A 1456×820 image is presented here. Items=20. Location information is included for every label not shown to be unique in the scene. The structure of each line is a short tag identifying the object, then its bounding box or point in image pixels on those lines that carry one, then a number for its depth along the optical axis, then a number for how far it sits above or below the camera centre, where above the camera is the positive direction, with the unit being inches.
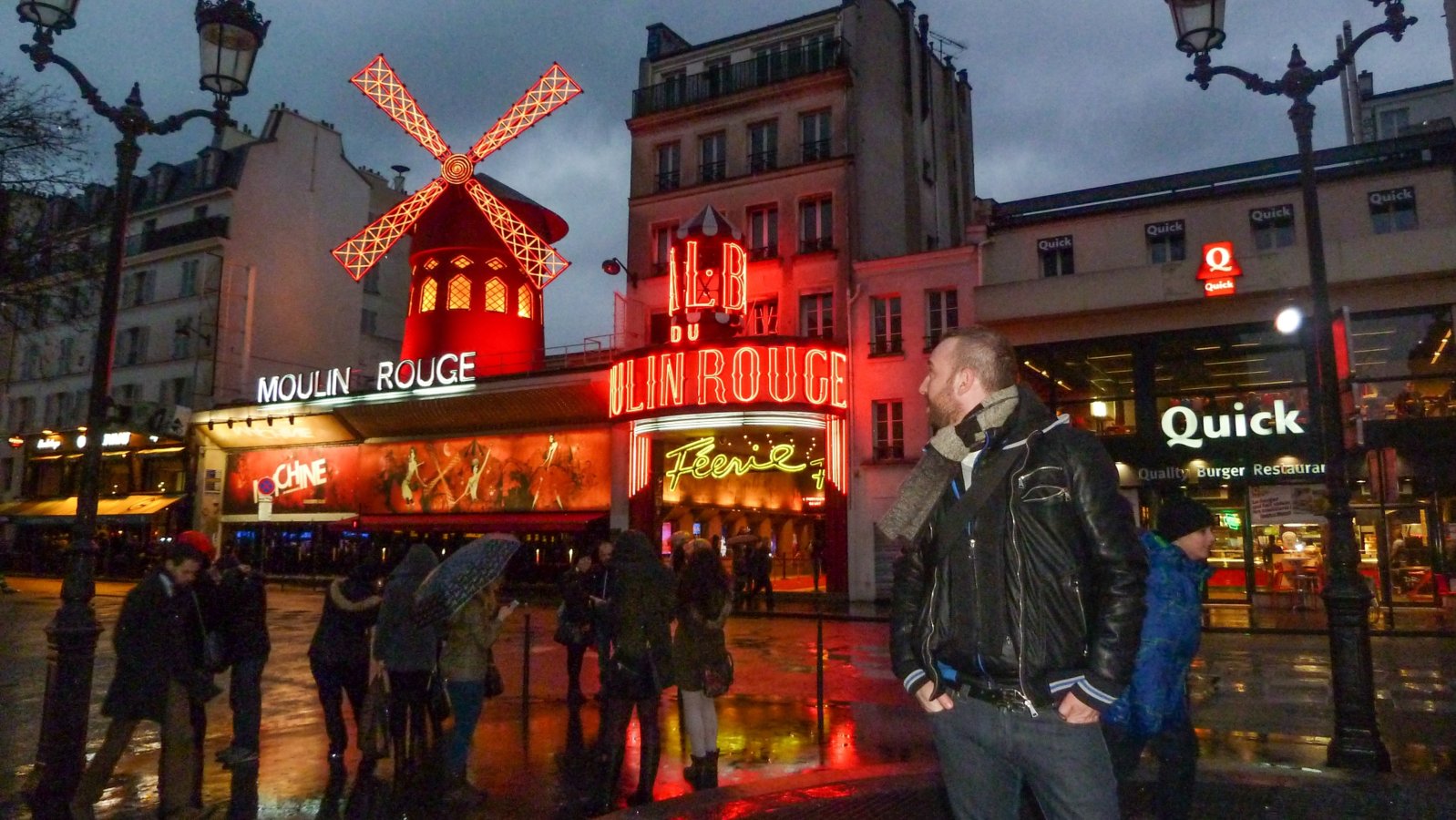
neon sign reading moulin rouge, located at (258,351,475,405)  1059.9 +188.6
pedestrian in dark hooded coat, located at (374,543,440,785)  235.1 -21.2
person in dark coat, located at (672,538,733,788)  238.5 -23.9
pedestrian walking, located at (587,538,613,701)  289.6 -14.2
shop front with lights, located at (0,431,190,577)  1317.7 +69.2
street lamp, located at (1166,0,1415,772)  236.1 +24.7
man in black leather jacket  93.0 -5.1
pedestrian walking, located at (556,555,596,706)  324.2 -22.6
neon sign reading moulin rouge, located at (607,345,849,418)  849.5 +143.7
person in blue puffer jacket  149.9 -19.1
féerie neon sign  938.1 +80.4
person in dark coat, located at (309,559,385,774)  255.4 -23.0
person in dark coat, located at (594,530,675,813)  227.5 -25.0
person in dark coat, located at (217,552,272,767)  244.8 -22.0
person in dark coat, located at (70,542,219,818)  201.6 -25.8
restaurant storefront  726.5 +82.7
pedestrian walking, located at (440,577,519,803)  229.1 -27.1
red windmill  1139.3 +339.2
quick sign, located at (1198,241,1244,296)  750.5 +200.7
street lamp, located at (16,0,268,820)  224.1 +44.5
